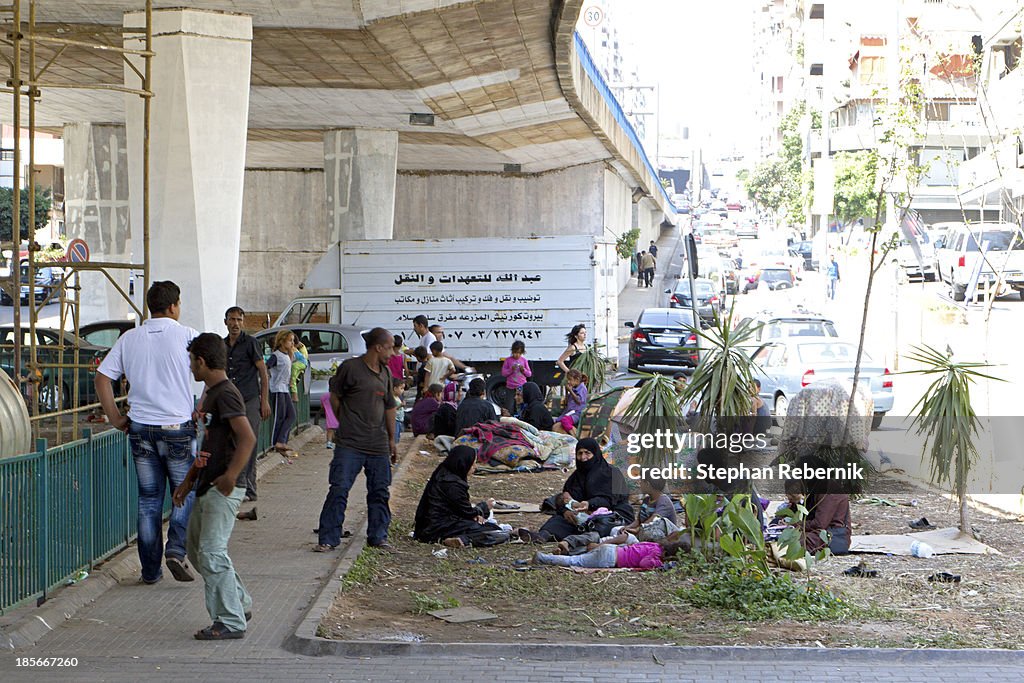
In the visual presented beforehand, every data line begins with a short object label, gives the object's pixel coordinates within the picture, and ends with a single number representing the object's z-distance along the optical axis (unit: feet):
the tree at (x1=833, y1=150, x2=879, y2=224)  206.90
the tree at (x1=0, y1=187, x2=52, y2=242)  174.91
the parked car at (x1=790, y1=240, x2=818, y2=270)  242.17
